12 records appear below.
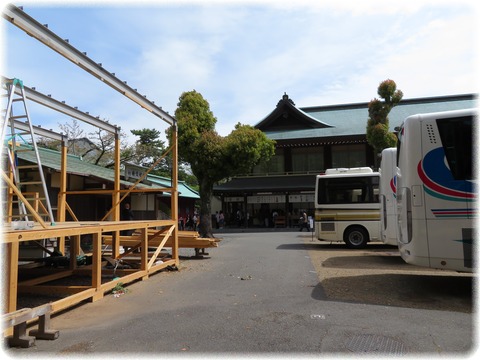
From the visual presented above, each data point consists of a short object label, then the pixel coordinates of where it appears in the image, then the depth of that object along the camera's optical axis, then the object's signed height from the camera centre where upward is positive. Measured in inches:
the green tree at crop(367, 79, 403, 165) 721.6 +184.4
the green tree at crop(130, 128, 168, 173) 1323.8 +225.6
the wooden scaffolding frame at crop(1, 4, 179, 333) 178.2 -13.0
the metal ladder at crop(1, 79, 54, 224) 180.1 +50.9
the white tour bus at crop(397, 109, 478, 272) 228.4 +9.1
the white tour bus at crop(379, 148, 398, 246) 399.5 +10.9
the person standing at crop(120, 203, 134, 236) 498.6 -8.1
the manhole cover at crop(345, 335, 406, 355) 155.6 -60.5
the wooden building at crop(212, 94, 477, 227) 1050.7 +147.2
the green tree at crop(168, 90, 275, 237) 628.7 +106.7
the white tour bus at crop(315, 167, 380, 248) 522.9 -0.6
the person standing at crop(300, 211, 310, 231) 935.7 -38.7
